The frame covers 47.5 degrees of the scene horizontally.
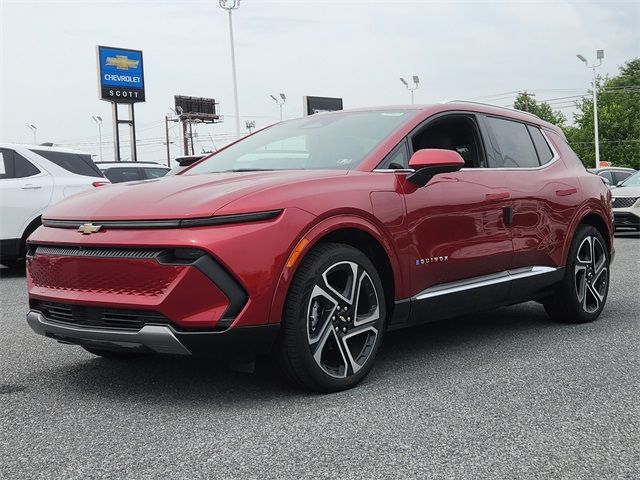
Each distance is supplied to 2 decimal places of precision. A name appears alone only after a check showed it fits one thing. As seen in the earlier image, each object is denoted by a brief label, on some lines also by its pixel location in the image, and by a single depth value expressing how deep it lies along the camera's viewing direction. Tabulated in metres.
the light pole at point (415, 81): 48.72
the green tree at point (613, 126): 63.44
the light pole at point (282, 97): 53.84
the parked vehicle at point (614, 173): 19.31
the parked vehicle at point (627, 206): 14.61
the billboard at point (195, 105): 75.12
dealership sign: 28.89
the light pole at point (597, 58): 43.38
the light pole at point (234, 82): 35.34
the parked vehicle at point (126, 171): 13.40
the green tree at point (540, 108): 82.88
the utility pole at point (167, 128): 83.54
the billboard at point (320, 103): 32.84
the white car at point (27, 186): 9.16
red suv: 3.29
